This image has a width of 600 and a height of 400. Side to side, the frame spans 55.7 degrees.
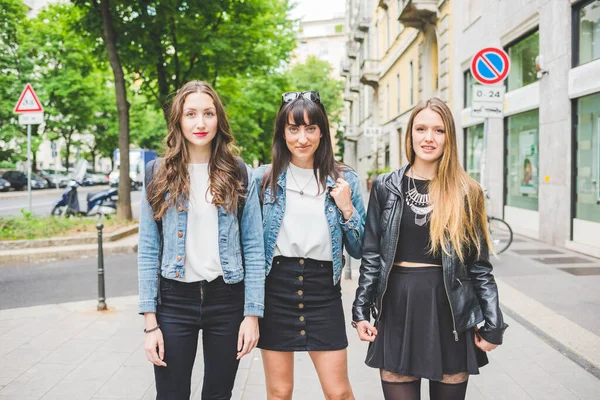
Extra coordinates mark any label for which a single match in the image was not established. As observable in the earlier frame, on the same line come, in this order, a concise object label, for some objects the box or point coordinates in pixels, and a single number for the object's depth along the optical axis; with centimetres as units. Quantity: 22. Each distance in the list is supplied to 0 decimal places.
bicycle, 977
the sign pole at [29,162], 1260
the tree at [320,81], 5328
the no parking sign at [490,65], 866
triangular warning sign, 1240
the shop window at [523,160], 1236
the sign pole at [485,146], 842
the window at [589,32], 977
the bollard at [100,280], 635
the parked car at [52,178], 4228
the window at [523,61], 1236
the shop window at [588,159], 975
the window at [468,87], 1634
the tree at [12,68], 3516
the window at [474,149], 1588
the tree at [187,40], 1459
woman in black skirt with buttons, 270
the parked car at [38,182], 3947
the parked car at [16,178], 3594
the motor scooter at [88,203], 1559
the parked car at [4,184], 3481
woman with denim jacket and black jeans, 252
